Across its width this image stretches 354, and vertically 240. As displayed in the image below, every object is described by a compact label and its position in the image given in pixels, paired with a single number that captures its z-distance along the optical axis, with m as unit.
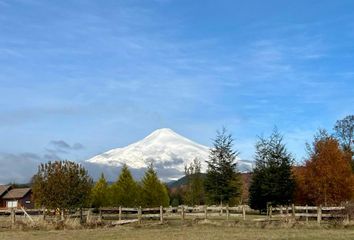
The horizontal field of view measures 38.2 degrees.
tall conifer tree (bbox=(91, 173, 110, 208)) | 58.10
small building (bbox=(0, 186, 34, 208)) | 85.38
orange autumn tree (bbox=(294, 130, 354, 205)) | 43.53
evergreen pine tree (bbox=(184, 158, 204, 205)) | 67.31
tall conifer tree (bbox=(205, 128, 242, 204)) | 48.22
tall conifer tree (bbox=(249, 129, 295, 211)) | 47.09
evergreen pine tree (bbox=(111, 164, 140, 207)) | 54.53
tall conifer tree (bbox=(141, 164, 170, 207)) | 52.88
